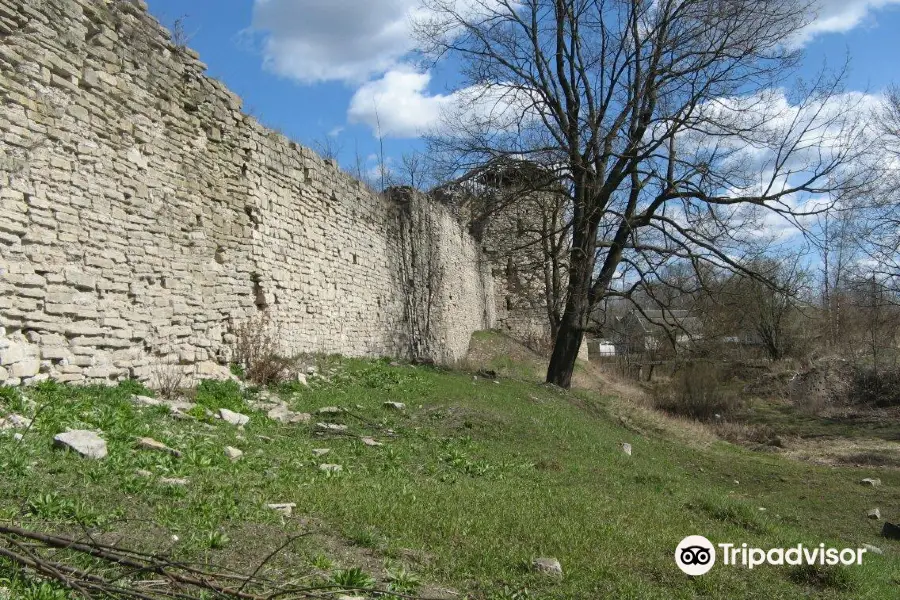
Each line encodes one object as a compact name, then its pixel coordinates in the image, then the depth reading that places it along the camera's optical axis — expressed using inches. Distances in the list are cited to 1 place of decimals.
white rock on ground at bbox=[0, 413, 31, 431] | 197.1
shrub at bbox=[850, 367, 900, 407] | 878.6
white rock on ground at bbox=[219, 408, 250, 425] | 284.1
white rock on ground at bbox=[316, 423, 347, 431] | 301.9
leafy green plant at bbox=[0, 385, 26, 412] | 213.4
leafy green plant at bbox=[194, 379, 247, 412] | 311.8
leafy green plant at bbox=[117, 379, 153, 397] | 281.6
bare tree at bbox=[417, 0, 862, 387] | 530.0
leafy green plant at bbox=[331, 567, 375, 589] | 133.4
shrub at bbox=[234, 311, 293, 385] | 380.8
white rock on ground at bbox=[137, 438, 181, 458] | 206.8
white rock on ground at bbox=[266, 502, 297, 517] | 175.6
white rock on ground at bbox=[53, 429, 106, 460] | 184.1
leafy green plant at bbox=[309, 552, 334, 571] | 142.0
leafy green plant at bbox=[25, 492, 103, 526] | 139.3
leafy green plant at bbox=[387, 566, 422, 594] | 138.6
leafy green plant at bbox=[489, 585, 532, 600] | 144.7
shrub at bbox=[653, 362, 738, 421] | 808.3
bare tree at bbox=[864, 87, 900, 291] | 785.4
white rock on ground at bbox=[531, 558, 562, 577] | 158.9
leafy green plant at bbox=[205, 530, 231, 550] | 142.6
